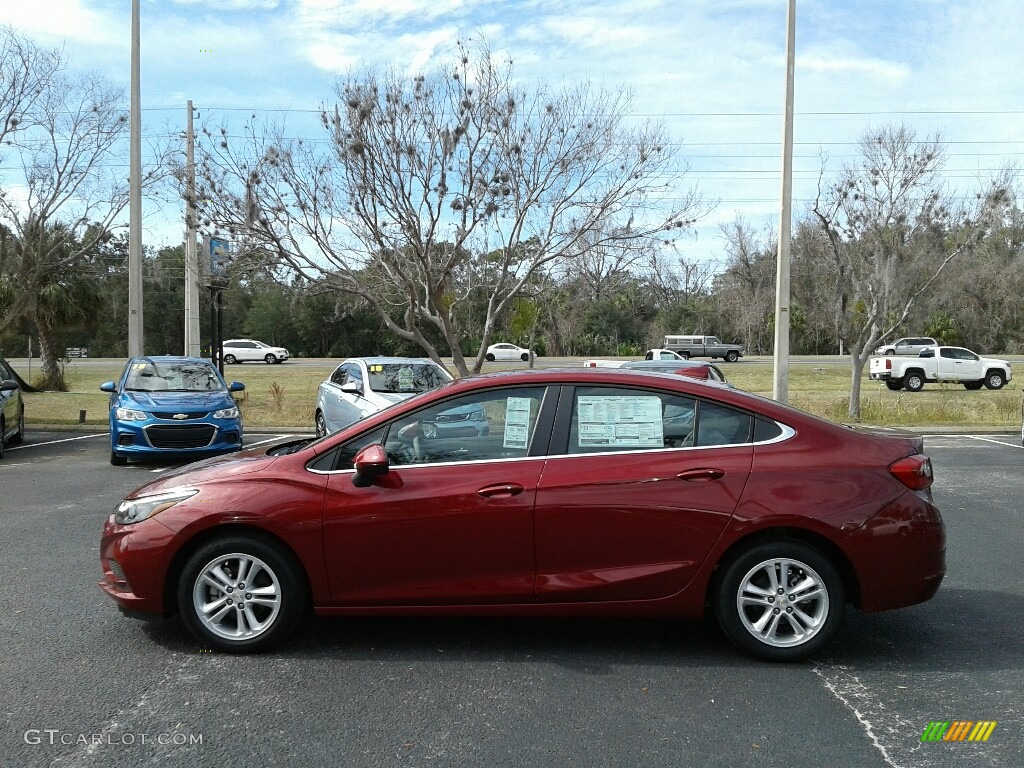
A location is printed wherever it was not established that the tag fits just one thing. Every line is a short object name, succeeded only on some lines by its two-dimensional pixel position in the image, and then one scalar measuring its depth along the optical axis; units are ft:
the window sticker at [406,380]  44.77
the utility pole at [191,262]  62.80
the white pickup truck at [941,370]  110.73
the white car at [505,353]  200.44
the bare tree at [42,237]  70.49
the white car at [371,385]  43.42
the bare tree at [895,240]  69.51
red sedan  15.25
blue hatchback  40.78
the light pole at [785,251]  57.72
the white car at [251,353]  183.32
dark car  44.98
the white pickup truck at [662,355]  122.19
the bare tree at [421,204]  58.90
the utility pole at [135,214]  61.21
